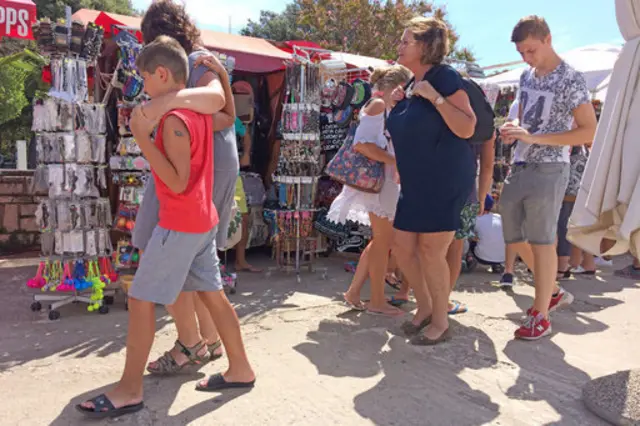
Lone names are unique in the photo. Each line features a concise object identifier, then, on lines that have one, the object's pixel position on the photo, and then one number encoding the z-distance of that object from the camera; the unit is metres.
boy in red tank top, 2.27
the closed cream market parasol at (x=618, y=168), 2.25
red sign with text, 7.07
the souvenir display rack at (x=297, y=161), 5.41
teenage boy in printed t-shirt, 3.31
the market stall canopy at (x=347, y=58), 6.85
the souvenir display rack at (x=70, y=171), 4.07
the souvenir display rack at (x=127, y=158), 4.59
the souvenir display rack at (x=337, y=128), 6.03
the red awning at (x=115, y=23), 4.75
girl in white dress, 3.79
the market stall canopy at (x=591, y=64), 7.75
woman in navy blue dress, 3.05
